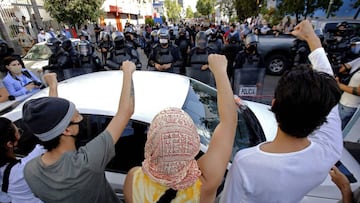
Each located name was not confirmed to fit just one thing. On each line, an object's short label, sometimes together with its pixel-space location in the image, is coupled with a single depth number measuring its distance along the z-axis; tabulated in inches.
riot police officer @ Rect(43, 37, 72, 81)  204.1
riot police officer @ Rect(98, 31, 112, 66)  367.0
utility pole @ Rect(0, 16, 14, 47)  336.6
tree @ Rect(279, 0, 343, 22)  558.9
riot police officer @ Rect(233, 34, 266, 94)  171.9
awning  1178.4
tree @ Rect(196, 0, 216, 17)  2610.7
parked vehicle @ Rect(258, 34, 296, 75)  288.8
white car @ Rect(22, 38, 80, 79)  256.0
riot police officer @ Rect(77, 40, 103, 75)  202.8
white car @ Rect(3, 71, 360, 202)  72.2
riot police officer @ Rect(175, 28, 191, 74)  335.6
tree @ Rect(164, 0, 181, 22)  3221.0
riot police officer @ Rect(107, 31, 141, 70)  206.5
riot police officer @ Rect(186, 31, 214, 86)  182.1
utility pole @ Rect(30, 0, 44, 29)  497.7
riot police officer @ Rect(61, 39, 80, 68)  211.9
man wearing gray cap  38.8
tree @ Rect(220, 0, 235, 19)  1519.6
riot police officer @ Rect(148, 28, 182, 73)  191.2
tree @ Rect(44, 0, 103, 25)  560.1
